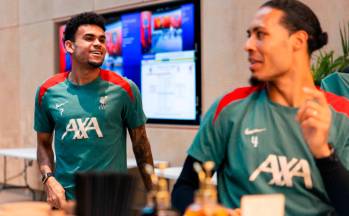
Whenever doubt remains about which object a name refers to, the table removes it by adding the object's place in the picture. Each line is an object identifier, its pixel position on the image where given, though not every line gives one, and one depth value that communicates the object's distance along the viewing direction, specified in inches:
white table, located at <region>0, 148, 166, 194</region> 226.8
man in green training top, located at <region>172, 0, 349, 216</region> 59.6
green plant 135.3
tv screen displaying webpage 209.0
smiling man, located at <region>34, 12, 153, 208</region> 109.6
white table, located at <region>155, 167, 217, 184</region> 178.6
